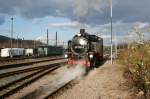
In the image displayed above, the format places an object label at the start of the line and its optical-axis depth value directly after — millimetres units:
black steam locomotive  27016
